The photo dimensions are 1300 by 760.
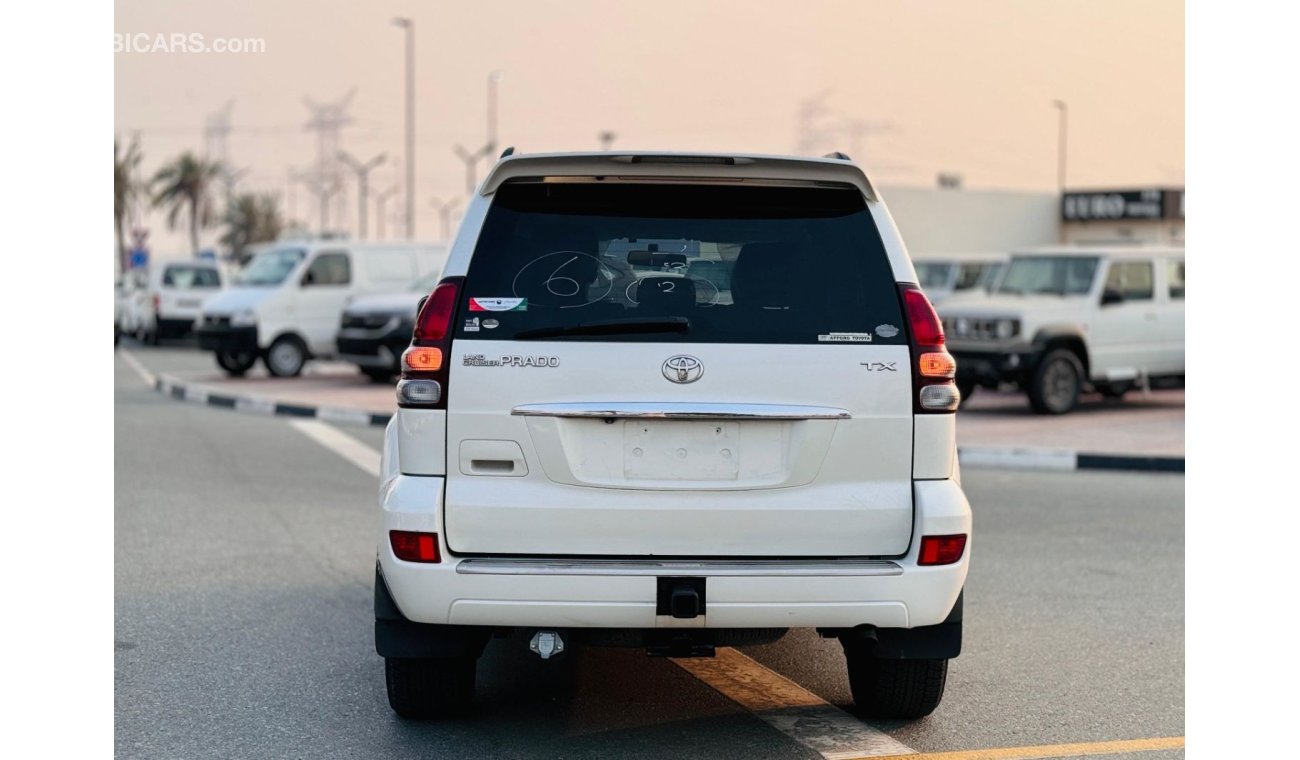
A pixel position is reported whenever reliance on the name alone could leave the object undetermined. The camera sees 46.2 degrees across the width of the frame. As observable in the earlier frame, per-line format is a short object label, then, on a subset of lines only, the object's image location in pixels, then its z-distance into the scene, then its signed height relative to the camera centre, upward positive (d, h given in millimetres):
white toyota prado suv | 4418 -229
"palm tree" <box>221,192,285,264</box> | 118438 +11076
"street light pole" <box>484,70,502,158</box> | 67125 +11188
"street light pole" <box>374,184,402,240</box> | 127000 +13930
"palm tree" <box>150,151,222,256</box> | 94688 +11141
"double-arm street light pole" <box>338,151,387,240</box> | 84500 +11008
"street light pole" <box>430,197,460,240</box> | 106750 +10988
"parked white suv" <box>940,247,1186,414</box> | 16703 +445
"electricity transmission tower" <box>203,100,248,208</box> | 104481 +15878
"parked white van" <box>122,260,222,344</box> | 34688 +1571
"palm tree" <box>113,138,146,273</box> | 75375 +8984
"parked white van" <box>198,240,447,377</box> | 22609 +954
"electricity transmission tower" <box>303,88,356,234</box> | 102875 +15483
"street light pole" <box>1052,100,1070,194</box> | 76438 +11113
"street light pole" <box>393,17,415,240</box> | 57281 +9792
